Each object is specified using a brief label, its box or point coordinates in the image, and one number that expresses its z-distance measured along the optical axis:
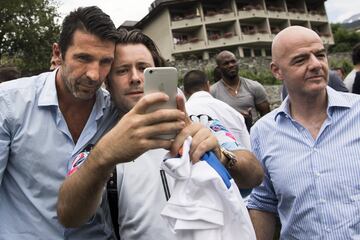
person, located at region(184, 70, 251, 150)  3.53
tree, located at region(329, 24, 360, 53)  44.94
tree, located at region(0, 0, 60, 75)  24.50
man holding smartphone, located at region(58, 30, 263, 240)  1.38
